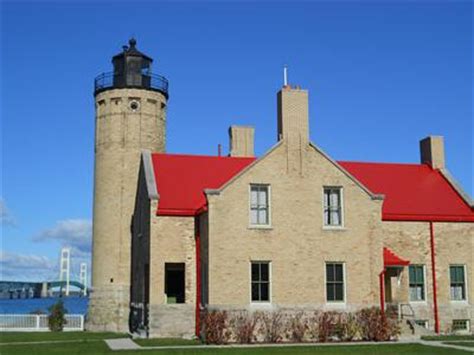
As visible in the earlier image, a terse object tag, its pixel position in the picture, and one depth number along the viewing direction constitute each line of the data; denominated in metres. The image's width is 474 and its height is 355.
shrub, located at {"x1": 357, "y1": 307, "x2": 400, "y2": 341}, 25.98
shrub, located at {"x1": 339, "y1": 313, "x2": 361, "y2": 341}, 26.23
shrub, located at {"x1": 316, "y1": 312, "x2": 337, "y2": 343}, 25.72
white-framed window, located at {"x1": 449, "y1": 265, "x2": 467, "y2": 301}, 30.97
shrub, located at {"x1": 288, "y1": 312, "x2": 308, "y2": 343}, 26.03
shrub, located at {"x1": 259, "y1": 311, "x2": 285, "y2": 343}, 25.64
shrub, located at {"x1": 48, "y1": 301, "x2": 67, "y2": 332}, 35.97
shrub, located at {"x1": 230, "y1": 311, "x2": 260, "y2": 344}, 25.10
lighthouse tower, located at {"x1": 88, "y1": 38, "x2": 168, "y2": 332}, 37.53
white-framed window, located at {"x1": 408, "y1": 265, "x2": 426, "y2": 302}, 30.41
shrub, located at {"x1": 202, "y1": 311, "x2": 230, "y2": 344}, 24.75
